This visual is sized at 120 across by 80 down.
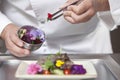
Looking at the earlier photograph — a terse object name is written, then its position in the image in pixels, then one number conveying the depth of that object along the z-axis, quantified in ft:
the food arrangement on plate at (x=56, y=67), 2.41
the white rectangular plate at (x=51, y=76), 2.31
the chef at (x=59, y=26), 3.25
